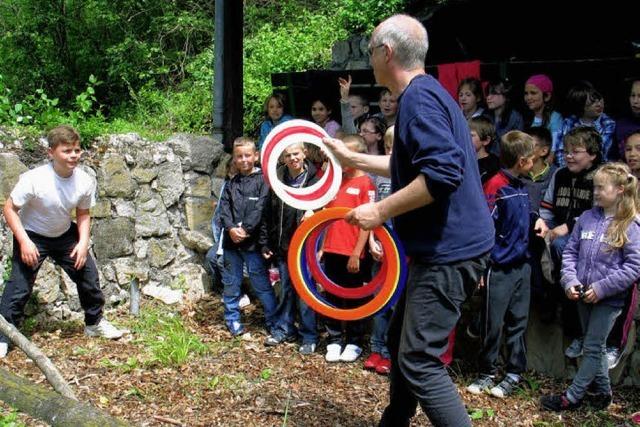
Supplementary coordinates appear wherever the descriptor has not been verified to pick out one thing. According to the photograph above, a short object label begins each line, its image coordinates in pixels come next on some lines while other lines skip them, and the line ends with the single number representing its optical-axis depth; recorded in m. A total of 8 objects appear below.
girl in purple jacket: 4.02
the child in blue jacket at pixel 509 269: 4.42
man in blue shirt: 2.93
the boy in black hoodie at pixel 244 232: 5.54
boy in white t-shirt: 4.84
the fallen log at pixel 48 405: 2.94
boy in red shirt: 4.81
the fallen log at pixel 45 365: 3.69
